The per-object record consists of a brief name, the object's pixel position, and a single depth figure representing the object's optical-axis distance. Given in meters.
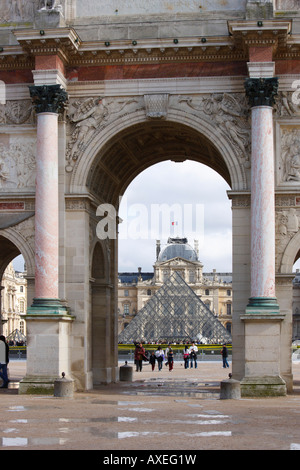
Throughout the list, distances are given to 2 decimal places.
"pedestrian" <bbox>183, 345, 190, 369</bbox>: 53.55
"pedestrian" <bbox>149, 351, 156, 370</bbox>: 51.41
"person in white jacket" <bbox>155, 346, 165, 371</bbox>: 51.84
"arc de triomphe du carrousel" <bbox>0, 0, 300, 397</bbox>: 28.42
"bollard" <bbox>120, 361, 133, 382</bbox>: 36.41
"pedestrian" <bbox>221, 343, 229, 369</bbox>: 52.22
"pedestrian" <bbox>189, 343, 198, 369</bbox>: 54.38
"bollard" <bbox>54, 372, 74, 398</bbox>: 26.44
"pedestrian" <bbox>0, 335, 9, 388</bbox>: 32.25
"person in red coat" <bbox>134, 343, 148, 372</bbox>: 45.34
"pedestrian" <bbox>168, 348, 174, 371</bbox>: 50.94
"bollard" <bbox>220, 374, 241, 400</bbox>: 26.13
